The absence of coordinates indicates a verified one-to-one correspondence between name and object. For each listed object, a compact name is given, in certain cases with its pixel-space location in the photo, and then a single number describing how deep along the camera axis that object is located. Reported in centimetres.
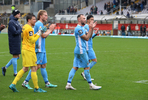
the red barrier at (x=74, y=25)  8719
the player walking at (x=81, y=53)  1515
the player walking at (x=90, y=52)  1852
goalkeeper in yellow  1395
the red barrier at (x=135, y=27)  8075
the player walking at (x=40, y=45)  1524
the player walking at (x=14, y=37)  1708
